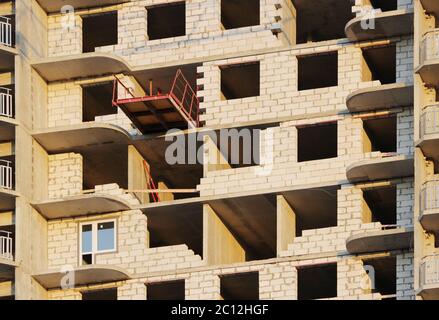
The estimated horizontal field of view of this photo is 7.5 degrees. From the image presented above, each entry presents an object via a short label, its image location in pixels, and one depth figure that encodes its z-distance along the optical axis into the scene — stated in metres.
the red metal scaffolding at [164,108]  105.82
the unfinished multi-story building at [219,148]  104.69
